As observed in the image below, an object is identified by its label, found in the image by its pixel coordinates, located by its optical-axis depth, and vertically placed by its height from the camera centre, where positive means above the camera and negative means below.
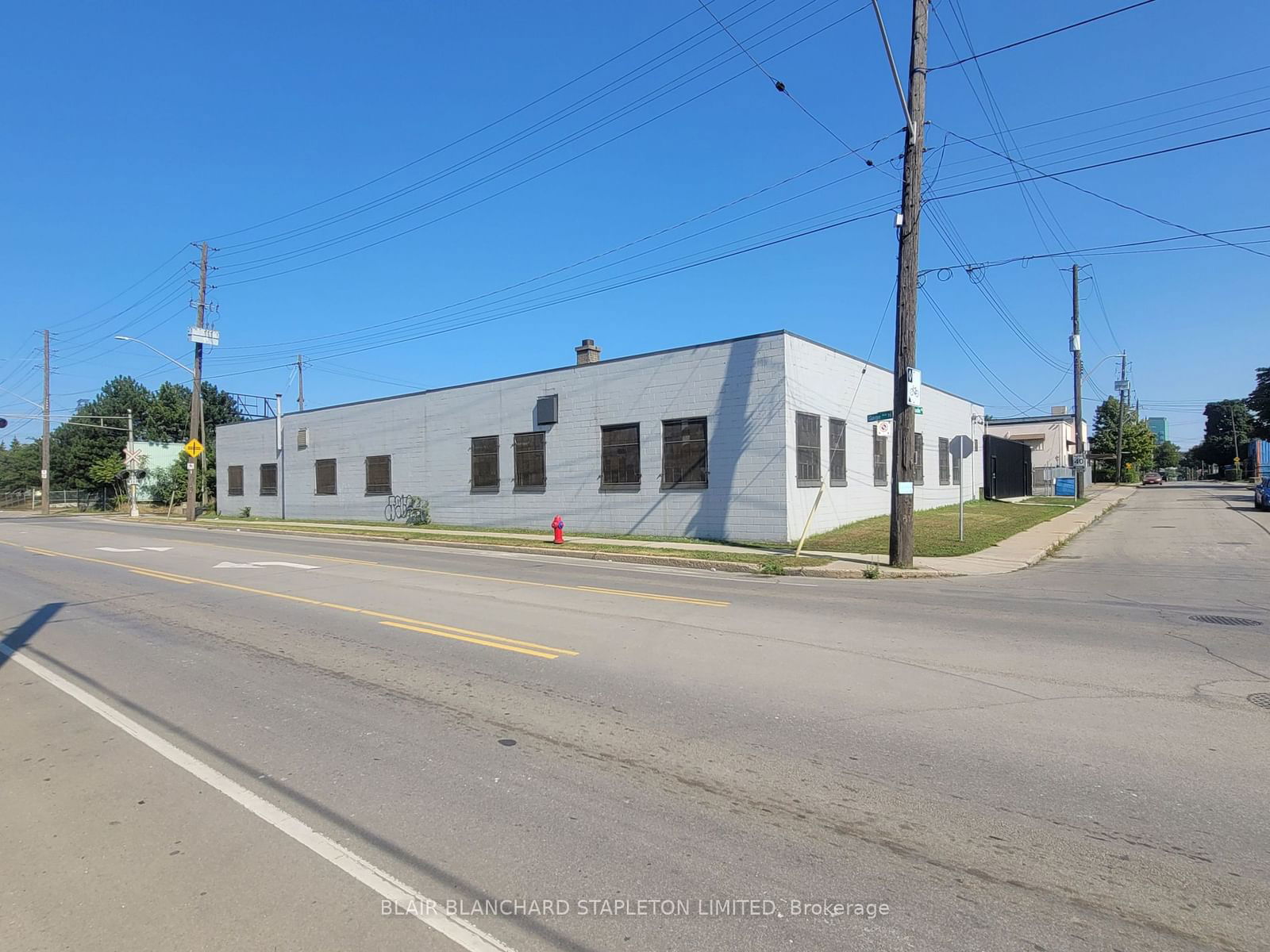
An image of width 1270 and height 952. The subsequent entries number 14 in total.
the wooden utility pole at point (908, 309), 14.62 +3.43
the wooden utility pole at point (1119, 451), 70.78 +2.49
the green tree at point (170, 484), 50.09 +0.11
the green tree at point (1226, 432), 97.88 +6.27
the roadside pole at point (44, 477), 53.53 +0.69
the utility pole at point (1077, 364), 43.47 +6.77
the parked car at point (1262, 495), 32.25 -0.90
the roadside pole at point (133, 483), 44.97 +0.17
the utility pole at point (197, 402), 36.25 +4.08
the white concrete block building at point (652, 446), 20.61 +1.20
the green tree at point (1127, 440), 85.25 +4.33
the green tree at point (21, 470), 76.31 +1.97
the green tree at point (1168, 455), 155.50 +4.44
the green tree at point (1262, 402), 69.19 +6.88
